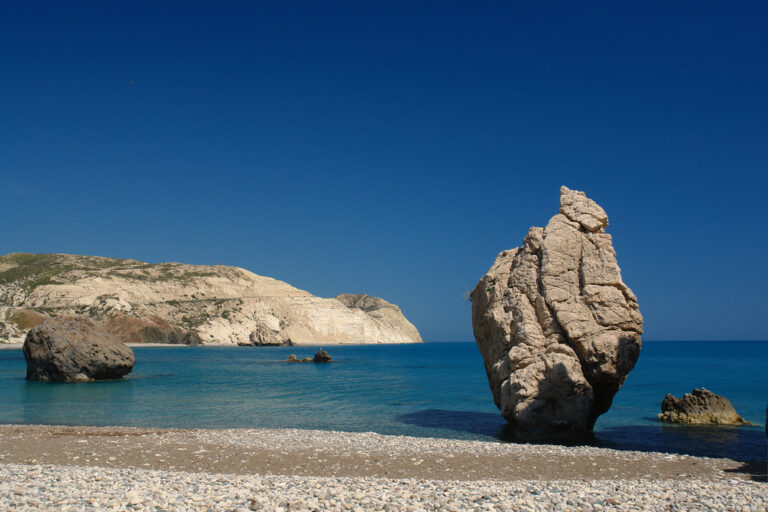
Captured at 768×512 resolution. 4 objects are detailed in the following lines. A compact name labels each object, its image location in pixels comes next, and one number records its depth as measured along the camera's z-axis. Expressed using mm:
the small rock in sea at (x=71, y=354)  38812
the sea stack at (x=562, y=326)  17844
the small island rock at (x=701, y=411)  21422
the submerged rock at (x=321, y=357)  70206
